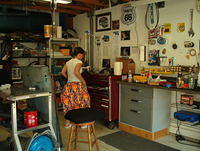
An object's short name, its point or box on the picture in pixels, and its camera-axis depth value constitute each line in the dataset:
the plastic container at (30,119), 2.45
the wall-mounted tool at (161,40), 3.65
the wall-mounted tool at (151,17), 3.75
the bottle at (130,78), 3.60
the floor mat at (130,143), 3.08
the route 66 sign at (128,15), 4.12
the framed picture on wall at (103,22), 4.64
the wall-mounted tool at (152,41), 3.79
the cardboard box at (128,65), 3.98
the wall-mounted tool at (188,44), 3.31
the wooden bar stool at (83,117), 2.38
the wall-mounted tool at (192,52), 3.27
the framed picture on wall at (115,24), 4.46
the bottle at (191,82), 2.87
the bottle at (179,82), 2.99
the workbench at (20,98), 2.23
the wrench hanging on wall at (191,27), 3.30
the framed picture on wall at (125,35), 4.25
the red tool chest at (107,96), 3.76
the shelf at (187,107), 3.27
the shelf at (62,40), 4.92
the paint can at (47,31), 4.69
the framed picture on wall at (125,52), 4.25
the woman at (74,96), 2.77
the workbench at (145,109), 3.30
